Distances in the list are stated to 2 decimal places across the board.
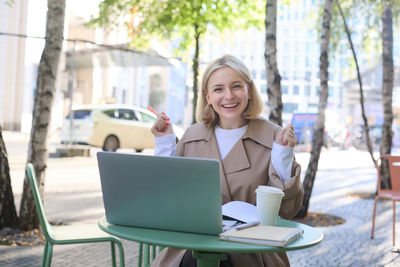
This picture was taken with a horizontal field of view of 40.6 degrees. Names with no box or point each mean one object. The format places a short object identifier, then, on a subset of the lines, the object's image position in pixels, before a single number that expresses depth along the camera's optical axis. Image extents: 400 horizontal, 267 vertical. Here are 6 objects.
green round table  1.83
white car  17.58
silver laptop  1.83
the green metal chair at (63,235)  3.21
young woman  2.50
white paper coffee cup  2.12
